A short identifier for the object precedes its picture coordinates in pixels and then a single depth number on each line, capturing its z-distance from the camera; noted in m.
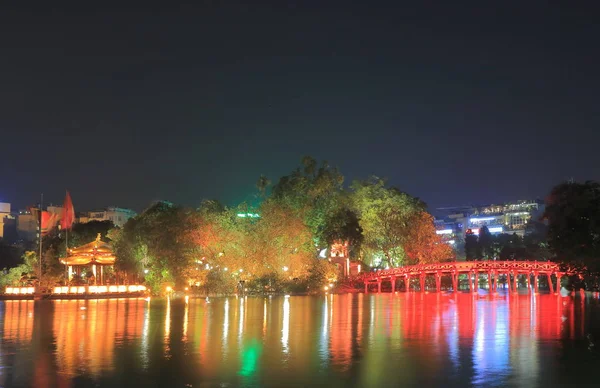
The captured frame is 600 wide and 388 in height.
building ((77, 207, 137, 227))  188.75
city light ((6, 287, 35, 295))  65.88
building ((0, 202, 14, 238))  144.88
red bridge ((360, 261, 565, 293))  76.81
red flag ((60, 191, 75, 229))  76.44
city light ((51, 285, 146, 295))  66.25
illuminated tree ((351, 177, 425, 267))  86.56
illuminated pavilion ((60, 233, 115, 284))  72.06
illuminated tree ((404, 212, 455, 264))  86.56
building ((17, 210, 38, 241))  169.75
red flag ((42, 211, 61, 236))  83.94
